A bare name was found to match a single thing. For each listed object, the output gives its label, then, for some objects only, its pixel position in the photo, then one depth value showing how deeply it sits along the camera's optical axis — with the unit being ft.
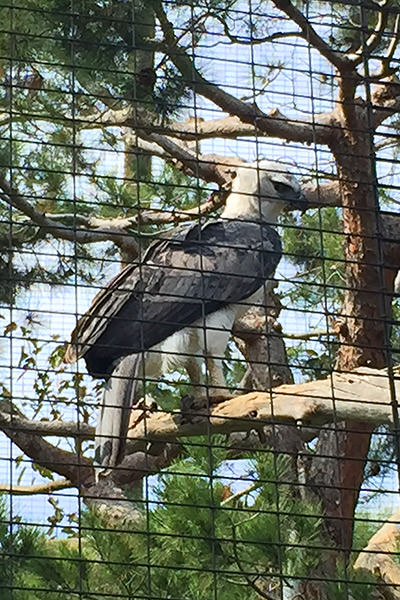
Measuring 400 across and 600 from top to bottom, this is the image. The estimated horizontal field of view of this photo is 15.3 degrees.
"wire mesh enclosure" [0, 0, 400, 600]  9.99
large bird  12.50
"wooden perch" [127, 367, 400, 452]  10.40
